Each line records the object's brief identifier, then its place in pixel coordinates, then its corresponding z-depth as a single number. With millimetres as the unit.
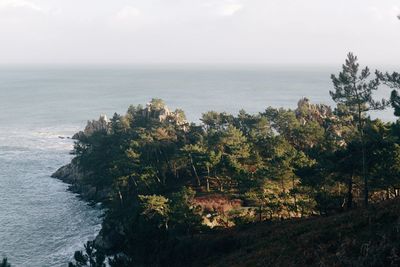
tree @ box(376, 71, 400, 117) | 40406
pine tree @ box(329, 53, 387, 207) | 42581
